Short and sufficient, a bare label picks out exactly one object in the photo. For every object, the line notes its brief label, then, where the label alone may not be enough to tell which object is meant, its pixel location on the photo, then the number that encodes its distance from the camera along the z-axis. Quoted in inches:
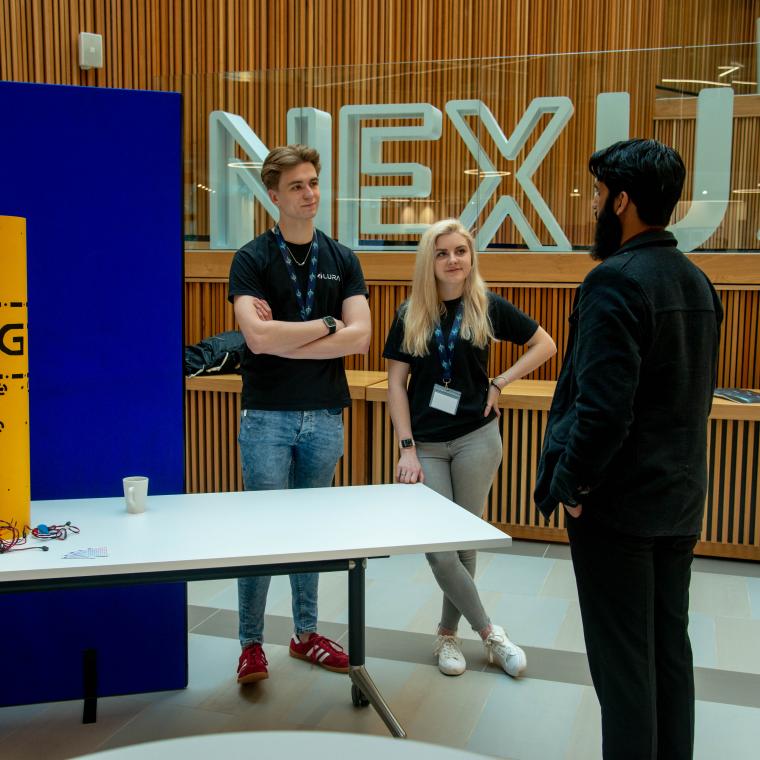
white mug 99.5
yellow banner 90.4
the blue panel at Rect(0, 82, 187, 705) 104.7
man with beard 73.7
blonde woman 120.7
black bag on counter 206.1
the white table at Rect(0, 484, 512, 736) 83.0
